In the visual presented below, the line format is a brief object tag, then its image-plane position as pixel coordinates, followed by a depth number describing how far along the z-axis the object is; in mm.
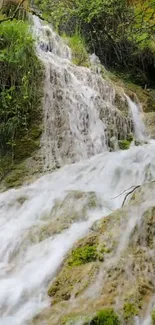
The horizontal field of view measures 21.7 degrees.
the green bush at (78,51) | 8602
